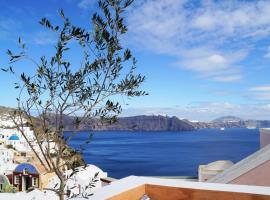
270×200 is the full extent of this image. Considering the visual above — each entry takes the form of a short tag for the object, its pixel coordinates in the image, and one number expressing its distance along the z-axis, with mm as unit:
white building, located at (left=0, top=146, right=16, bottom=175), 27896
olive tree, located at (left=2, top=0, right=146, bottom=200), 1857
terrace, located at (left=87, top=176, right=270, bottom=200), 1943
